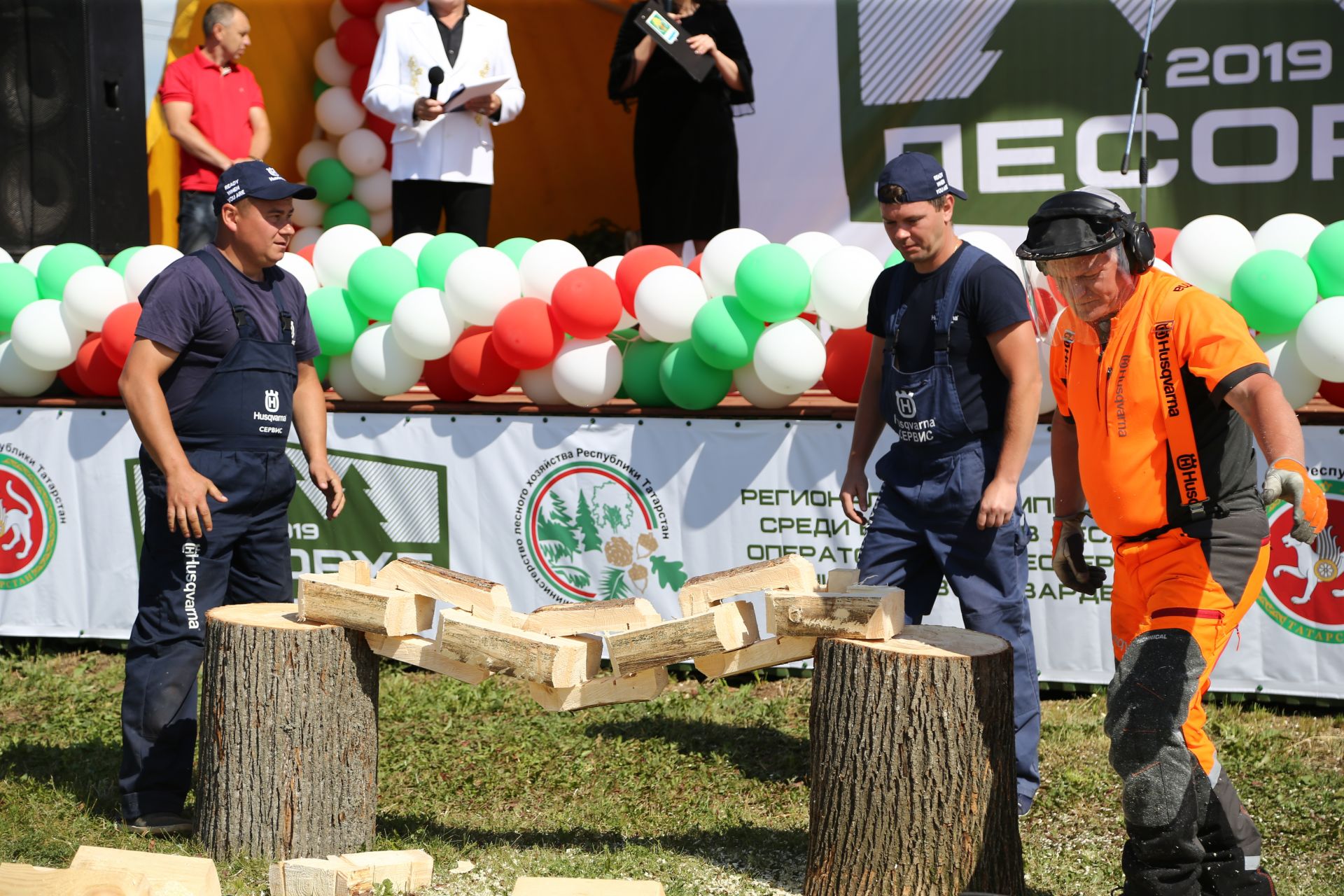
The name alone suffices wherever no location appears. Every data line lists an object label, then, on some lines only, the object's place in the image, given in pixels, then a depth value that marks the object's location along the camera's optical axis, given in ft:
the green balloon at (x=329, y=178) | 66.44
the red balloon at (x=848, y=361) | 37.65
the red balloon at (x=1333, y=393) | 34.88
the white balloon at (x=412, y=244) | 43.29
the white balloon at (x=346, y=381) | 42.65
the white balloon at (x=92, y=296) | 42.27
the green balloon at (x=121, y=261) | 44.04
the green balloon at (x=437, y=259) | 41.83
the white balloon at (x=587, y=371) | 39.83
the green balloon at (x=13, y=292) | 43.83
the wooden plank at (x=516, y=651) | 26.03
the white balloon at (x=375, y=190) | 67.36
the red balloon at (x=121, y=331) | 41.78
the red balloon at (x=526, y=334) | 39.40
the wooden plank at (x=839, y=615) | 25.46
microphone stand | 44.73
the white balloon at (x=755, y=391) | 38.86
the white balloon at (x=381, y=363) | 41.65
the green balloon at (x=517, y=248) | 41.78
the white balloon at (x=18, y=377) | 43.86
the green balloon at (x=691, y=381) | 39.04
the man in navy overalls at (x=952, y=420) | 28.96
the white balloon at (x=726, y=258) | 38.40
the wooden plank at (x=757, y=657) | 26.78
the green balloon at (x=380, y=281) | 41.52
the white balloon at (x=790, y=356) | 37.29
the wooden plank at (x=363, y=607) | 26.94
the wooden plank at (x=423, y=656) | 27.27
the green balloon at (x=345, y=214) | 67.05
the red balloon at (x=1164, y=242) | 36.94
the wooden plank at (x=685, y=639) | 25.98
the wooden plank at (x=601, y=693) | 26.84
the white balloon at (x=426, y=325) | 40.63
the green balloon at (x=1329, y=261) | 33.71
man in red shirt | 52.65
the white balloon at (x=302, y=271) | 42.83
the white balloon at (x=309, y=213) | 66.54
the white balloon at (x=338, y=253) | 42.93
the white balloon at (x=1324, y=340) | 33.01
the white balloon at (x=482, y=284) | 40.01
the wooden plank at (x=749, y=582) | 27.09
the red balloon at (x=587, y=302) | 38.91
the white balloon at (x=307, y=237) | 66.59
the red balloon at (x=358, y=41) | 65.72
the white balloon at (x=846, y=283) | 36.73
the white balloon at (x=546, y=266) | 40.32
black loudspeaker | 52.85
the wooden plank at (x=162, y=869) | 25.22
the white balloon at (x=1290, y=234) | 34.96
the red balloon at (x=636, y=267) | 39.45
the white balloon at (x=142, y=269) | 42.73
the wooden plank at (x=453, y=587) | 26.91
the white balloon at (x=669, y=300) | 38.37
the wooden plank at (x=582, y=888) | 24.14
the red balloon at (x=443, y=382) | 41.88
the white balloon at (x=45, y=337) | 42.73
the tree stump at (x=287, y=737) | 27.61
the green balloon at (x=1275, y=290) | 33.65
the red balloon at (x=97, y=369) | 42.50
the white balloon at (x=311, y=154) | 67.05
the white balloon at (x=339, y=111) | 66.08
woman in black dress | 48.34
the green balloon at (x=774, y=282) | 36.86
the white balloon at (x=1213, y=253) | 34.73
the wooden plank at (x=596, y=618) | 27.35
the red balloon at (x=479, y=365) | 40.73
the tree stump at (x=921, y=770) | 24.81
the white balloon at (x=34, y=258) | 45.91
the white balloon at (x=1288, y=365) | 34.24
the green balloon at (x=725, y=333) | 37.68
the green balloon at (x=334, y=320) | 41.75
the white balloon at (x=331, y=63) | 66.49
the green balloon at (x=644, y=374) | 40.16
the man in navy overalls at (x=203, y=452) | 29.55
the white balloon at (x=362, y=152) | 66.23
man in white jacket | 48.67
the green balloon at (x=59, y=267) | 44.19
